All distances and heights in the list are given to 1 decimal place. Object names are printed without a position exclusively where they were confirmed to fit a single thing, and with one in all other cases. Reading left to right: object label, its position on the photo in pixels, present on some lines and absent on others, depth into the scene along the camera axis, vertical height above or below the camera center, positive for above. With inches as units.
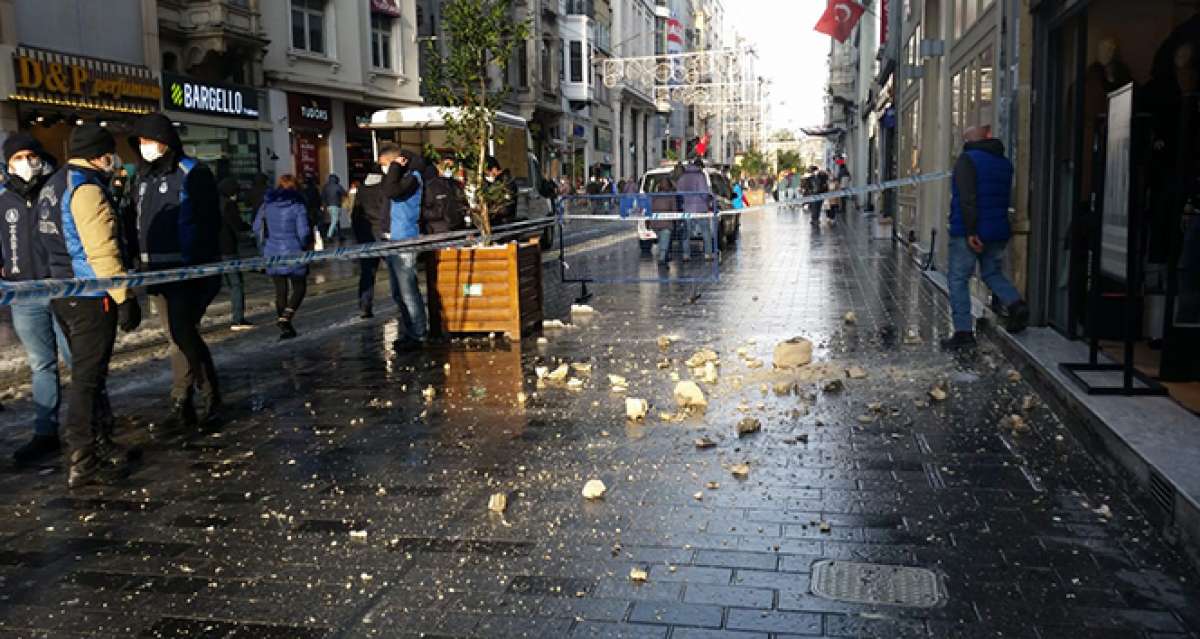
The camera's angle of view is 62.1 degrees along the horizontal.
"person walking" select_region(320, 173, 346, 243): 1022.4 +8.6
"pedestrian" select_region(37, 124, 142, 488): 214.2 -11.2
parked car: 768.3 +3.5
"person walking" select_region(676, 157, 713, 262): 681.0 +1.5
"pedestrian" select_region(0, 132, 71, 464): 227.6 -12.5
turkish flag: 1119.6 +202.8
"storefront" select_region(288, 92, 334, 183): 1067.9 +85.3
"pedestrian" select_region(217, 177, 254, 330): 437.1 -16.6
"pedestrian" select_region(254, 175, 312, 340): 415.2 -11.0
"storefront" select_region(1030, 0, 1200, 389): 233.1 +5.1
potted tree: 378.6 +1.6
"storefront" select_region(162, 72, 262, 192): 871.1 +83.1
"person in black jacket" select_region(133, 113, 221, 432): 254.7 -6.8
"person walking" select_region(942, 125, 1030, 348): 325.7 -4.7
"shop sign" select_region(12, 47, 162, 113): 698.2 +99.0
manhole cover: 142.9 -57.2
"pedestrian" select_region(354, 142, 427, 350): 366.9 -4.3
